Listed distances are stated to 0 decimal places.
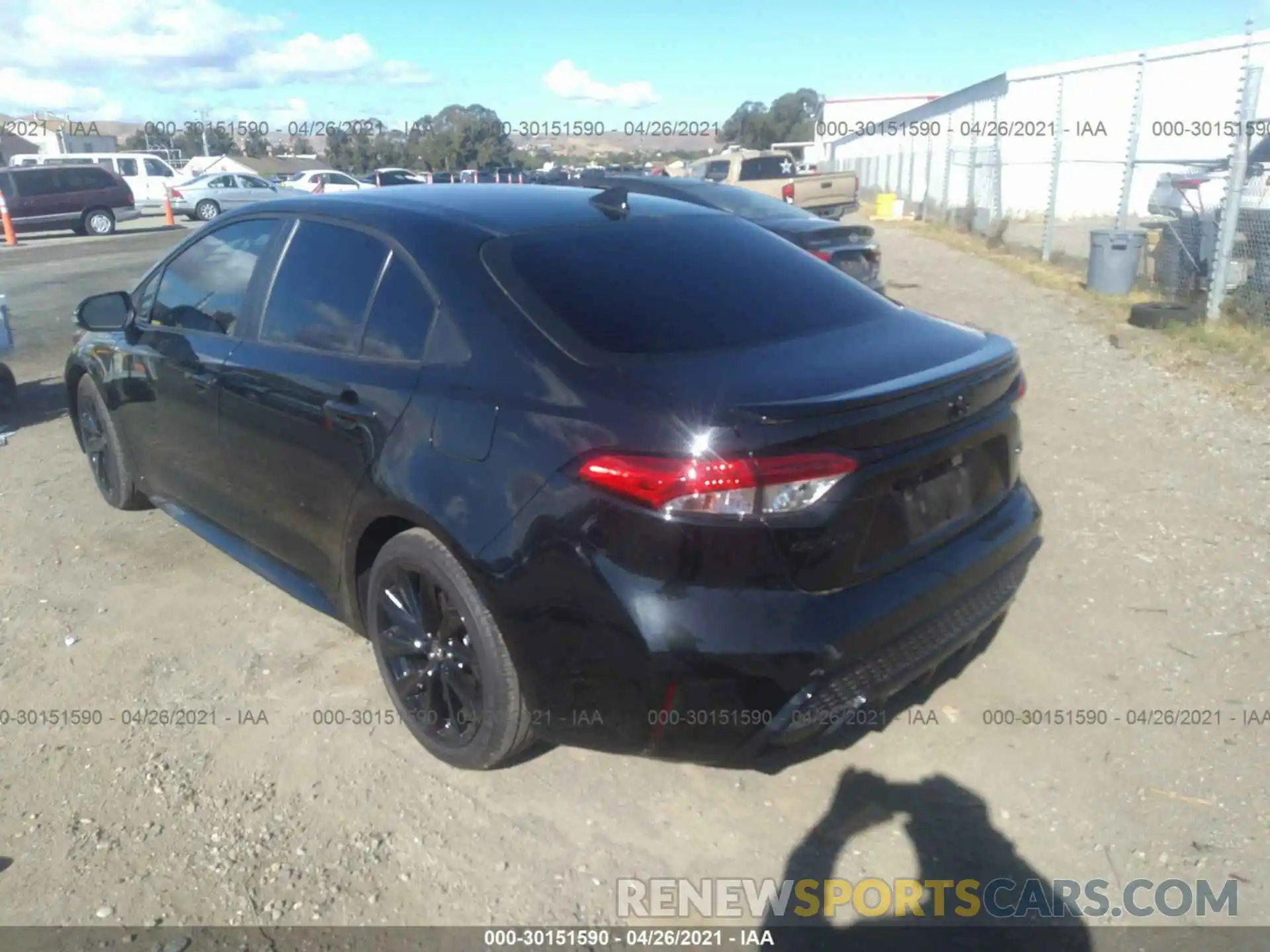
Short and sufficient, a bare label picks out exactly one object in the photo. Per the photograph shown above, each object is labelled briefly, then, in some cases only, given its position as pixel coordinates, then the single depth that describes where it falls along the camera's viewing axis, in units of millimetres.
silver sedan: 29766
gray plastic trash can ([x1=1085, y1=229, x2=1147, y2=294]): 11312
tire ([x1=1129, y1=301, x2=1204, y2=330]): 9273
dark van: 23609
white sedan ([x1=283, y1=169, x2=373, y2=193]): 32094
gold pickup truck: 18781
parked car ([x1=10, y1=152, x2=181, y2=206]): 32750
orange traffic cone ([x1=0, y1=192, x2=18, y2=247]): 22531
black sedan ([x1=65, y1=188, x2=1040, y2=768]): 2424
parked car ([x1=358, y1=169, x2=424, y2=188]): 31584
